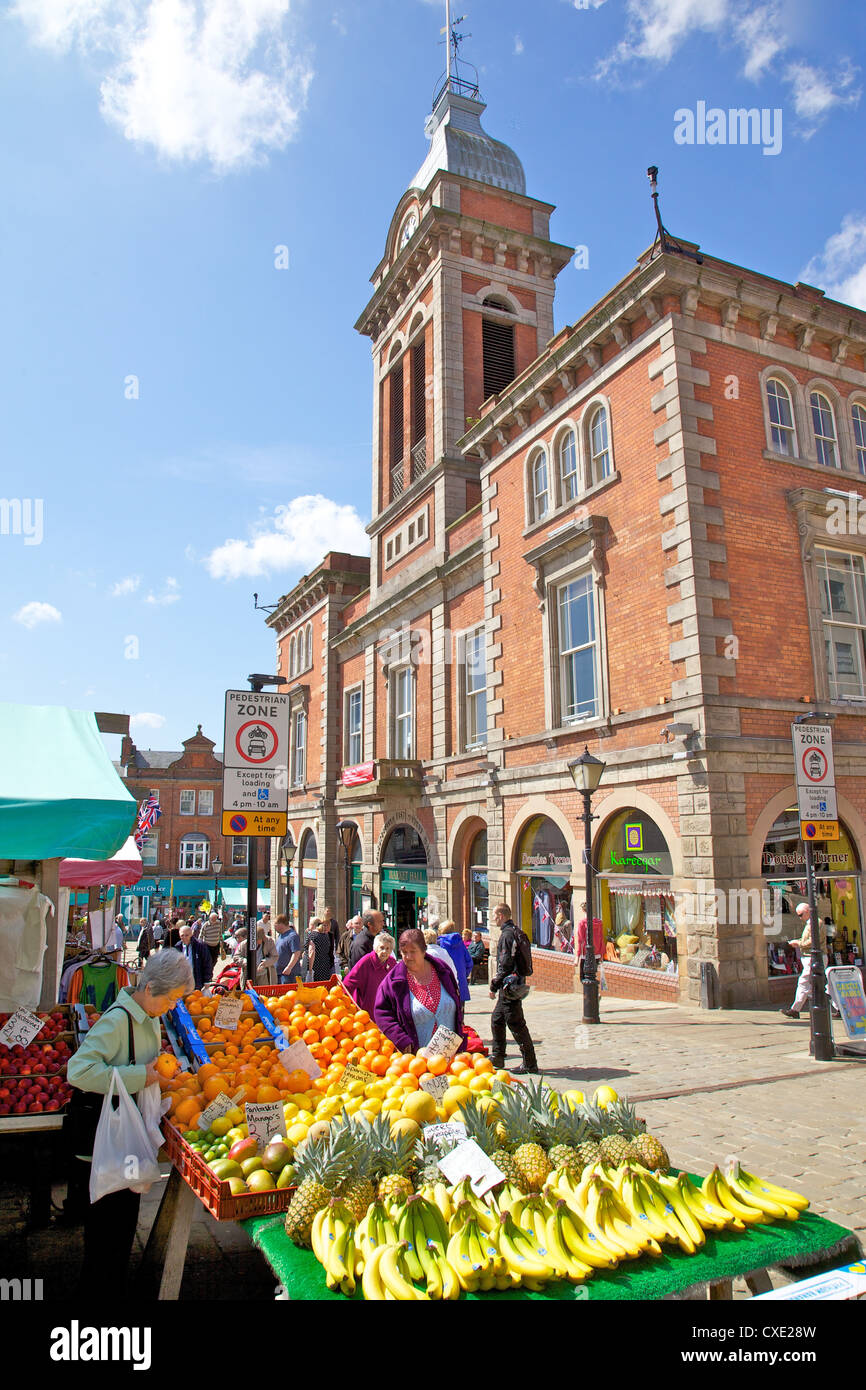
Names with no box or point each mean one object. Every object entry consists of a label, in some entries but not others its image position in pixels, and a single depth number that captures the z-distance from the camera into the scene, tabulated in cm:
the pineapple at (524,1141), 369
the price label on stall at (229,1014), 627
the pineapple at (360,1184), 345
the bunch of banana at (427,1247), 285
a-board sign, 998
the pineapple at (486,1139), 370
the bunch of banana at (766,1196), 340
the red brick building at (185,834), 5166
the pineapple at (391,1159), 354
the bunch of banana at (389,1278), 279
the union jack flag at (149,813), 2521
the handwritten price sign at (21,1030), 551
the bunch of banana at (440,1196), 339
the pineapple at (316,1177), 335
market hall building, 1312
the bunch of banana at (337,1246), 296
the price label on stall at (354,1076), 510
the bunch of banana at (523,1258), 290
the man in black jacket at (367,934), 1064
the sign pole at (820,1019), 931
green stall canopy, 511
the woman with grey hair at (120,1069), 382
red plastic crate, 351
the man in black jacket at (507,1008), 896
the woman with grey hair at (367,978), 797
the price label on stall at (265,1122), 405
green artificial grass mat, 289
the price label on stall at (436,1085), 481
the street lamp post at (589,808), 1214
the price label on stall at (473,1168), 344
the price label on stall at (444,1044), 523
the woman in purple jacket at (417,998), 600
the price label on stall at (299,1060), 529
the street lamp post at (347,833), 2812
